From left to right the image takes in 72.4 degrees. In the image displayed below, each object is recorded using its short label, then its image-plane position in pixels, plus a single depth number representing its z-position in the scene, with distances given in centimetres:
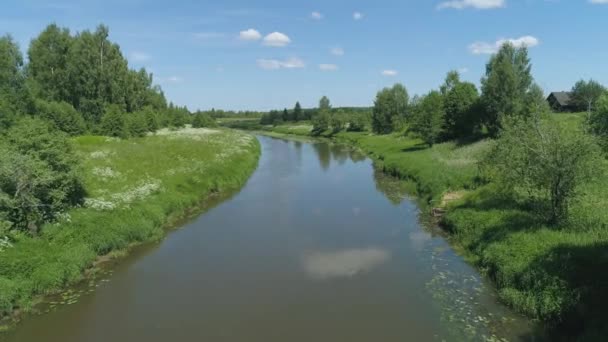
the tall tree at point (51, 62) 5278
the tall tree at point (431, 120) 4769
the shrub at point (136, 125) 5272
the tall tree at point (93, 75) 5225
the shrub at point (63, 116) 4219
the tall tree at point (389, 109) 8125
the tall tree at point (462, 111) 4731
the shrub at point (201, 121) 9844
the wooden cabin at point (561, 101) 7001
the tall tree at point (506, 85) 4128
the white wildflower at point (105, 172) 2571
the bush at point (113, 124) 4988
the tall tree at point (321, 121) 10488
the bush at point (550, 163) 1598
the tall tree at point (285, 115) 16684
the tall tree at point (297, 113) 16292
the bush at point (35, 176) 1591
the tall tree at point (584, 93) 6206
